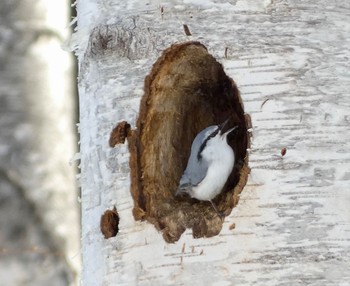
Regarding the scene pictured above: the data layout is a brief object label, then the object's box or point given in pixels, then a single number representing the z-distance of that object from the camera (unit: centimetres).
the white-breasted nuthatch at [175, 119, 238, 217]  582
